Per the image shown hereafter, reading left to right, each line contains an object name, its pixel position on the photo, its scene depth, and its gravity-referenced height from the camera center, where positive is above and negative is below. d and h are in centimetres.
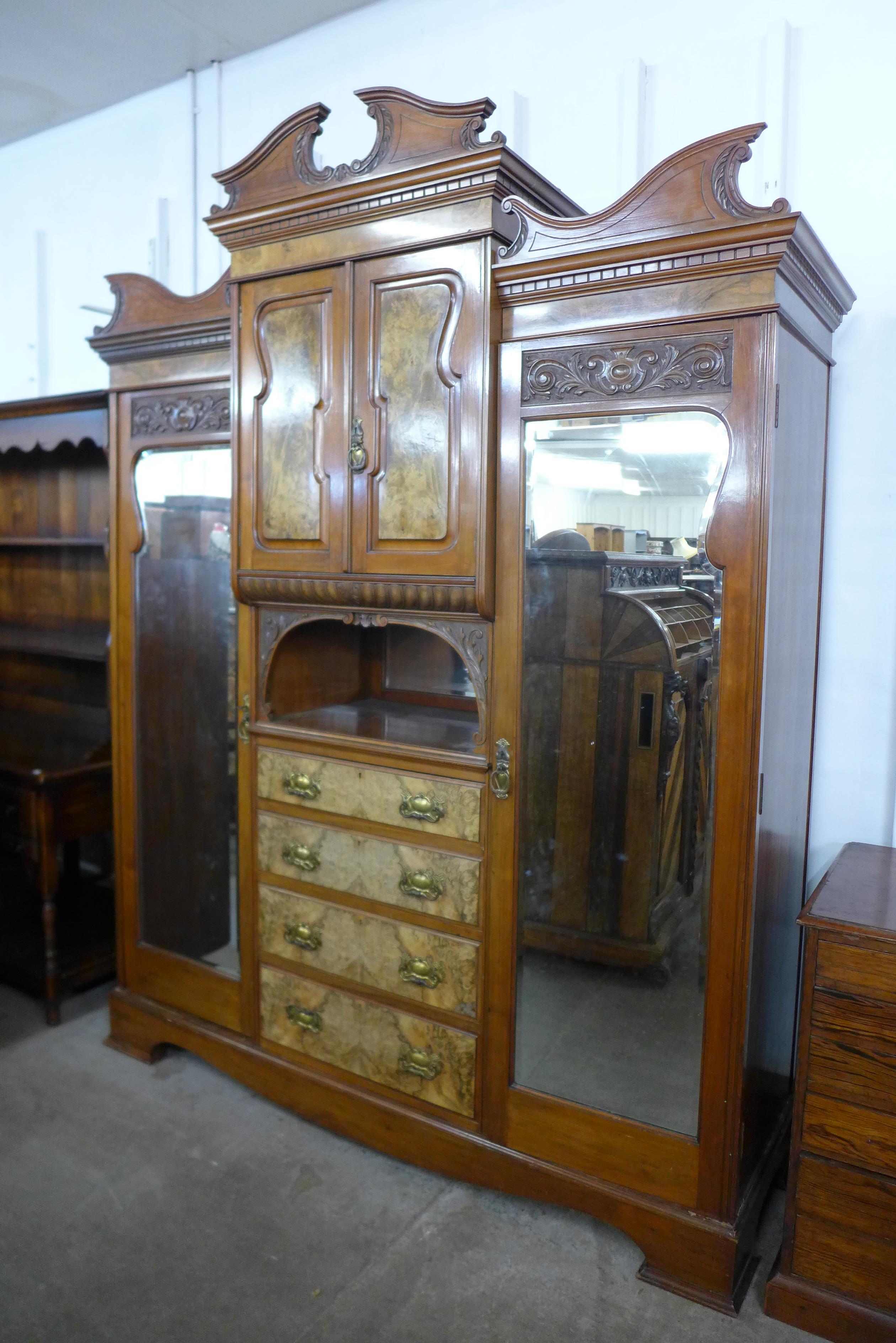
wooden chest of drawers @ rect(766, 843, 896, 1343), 173 -105
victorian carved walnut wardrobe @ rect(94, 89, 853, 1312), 179 -14
